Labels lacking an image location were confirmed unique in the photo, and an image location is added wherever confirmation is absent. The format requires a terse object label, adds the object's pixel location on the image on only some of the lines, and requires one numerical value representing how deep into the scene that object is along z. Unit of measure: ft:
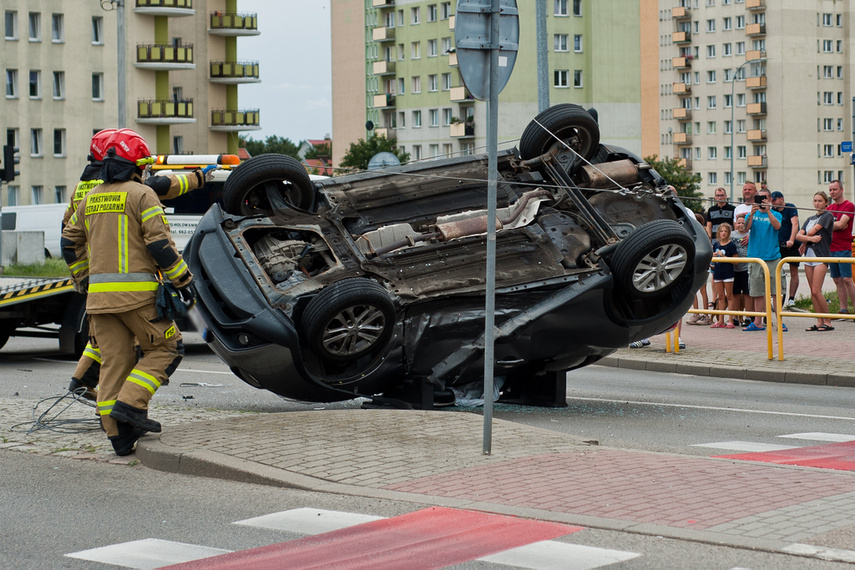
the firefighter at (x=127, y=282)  26.08
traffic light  95.76
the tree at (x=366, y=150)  296.92
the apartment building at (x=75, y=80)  222.28
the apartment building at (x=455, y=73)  303.68
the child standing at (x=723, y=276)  59.36
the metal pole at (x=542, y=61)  65.47
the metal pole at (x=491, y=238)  25.22
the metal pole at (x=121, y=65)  106.73
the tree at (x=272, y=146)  467.52
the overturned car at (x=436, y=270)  31.24
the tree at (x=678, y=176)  298.97
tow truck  46.52
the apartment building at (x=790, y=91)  346.54
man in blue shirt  55.88
